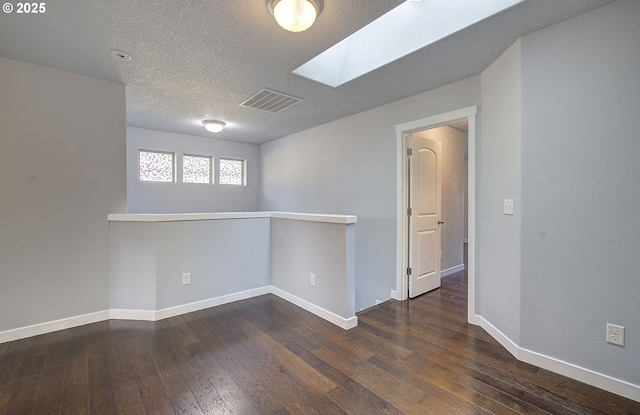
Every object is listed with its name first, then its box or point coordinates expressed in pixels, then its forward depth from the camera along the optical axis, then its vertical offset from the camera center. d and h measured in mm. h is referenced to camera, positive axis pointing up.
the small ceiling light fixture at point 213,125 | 4170 +1246
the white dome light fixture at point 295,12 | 1658 +1198
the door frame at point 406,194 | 2762 +142
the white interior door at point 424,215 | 3453 -120
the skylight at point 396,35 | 1952 +1460
